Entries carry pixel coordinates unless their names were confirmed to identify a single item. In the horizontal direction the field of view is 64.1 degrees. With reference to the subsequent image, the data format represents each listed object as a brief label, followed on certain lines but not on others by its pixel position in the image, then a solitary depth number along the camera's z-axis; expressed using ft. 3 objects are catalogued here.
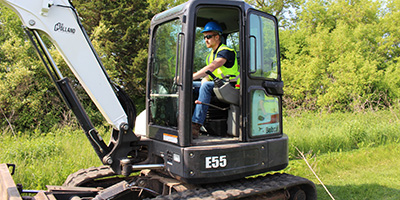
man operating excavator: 11.42
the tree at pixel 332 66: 51.85
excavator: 10.37
